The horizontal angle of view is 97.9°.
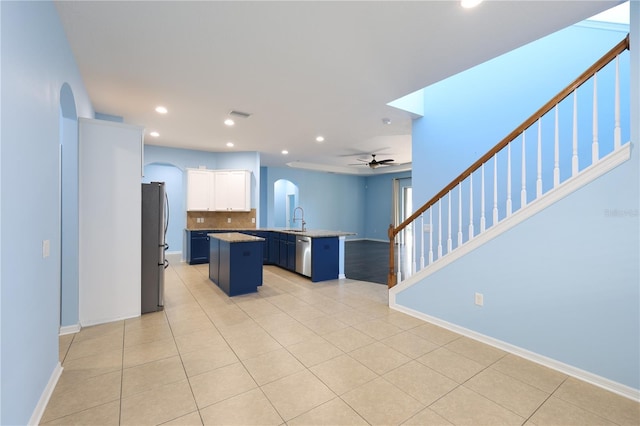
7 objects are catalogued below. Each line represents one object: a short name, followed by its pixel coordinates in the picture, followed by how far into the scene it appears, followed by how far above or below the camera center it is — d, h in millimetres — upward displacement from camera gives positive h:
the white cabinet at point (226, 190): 7168 +616
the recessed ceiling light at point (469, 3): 2100 +1611
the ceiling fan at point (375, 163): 7141 +1319
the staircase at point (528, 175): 2205 +416
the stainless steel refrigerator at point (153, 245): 3686 -428
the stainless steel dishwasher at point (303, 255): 5441 -829
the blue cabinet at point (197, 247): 6766 -816
